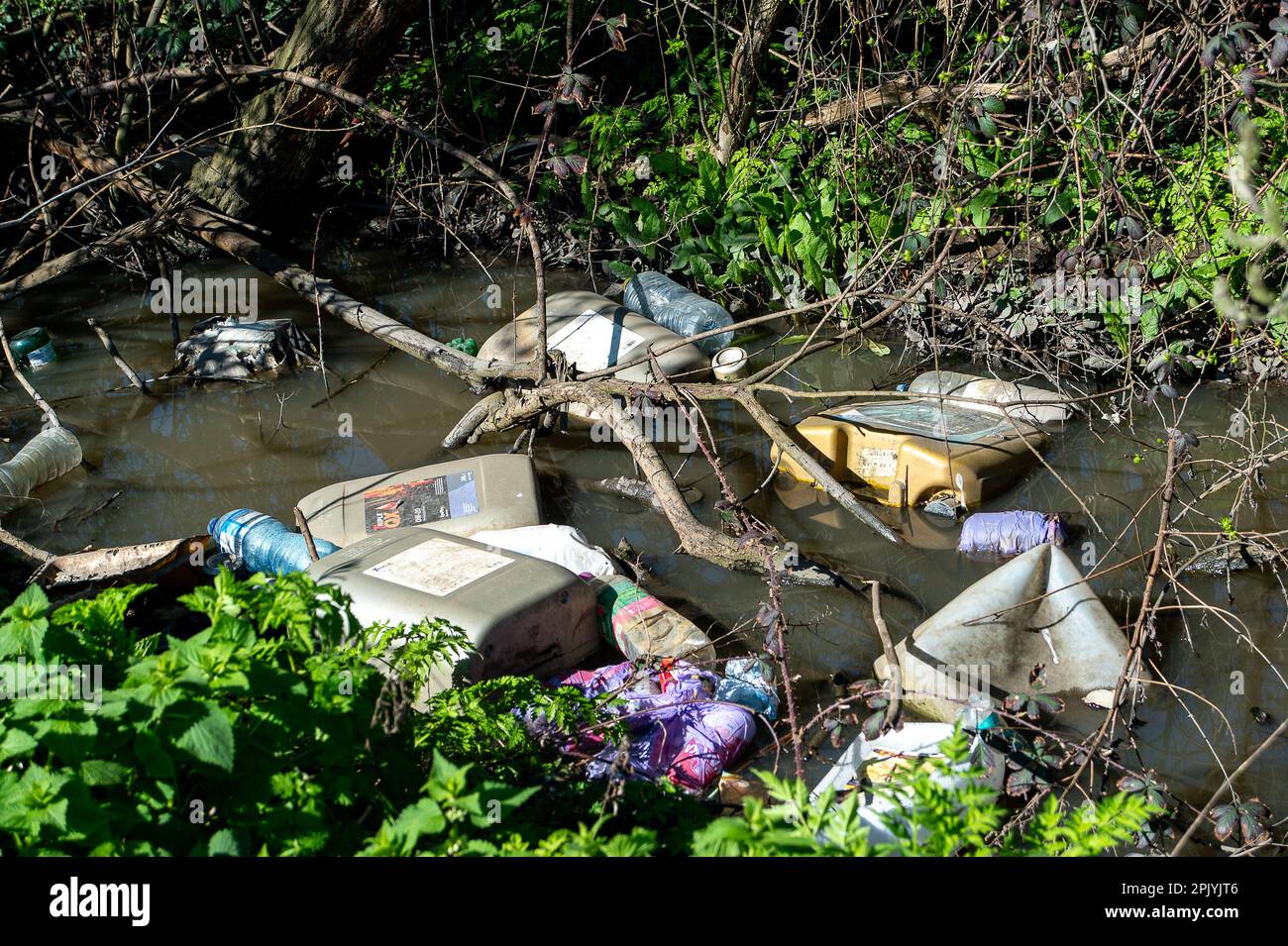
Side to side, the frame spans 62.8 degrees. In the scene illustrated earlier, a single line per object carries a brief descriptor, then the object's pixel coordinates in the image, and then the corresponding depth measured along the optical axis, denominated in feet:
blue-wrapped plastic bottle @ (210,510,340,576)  12.63
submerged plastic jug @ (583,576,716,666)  11.10
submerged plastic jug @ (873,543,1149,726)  10.61
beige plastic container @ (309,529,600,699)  10.21
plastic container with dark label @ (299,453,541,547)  13.12
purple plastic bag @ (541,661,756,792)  9.53
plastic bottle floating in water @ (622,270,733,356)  19.10
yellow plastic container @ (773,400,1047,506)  14.11
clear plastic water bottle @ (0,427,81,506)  14.93
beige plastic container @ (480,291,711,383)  17.34
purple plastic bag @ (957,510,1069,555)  13.26
